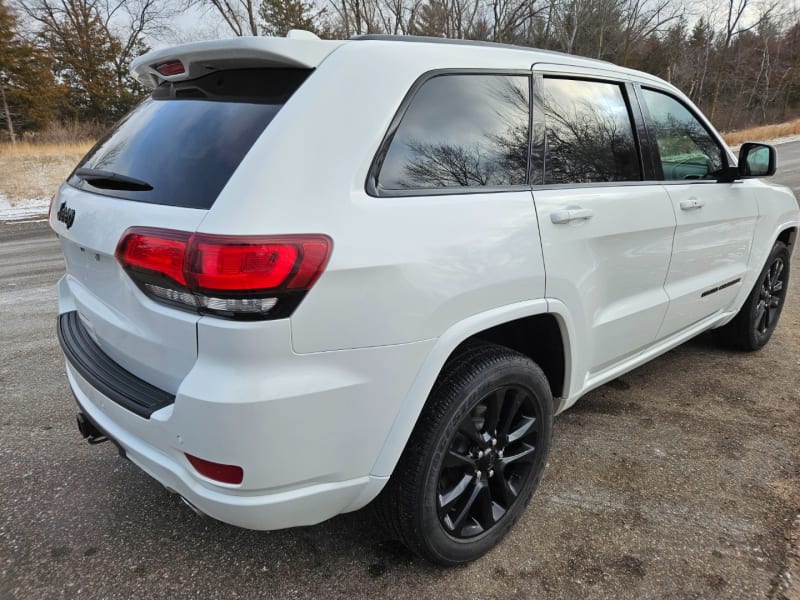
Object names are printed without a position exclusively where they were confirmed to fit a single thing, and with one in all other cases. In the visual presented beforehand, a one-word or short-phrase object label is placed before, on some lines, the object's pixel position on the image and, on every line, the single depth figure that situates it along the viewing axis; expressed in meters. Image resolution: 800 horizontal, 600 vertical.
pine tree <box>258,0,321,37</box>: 34.34
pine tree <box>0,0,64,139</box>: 25.31
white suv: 1.46
